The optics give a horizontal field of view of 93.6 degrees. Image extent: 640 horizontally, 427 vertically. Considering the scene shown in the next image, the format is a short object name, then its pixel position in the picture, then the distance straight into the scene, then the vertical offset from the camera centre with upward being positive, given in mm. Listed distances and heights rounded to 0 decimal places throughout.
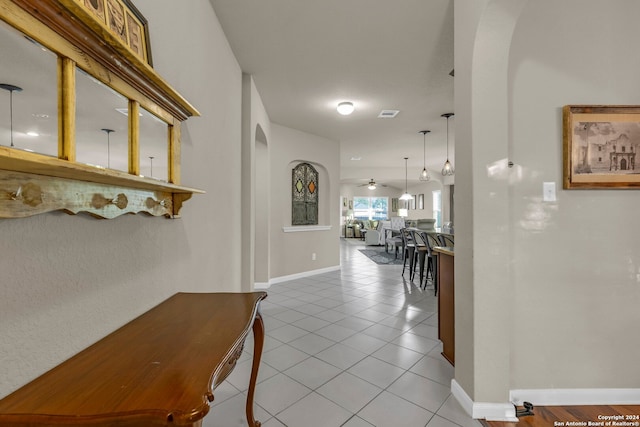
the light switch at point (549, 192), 1826 +133
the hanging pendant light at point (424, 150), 5641 +1540
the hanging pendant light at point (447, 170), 5636 +835
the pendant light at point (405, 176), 8477 +1282
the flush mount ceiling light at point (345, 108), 4027 +1442
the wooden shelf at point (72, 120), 651 +280
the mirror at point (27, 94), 640 +281
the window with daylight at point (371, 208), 15688 +311
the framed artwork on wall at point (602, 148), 1794 +395
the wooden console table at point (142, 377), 630 -417
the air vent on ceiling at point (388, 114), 4500 +1549
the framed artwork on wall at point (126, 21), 955 +690
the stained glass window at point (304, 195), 5555 +368
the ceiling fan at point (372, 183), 10512 +1197
